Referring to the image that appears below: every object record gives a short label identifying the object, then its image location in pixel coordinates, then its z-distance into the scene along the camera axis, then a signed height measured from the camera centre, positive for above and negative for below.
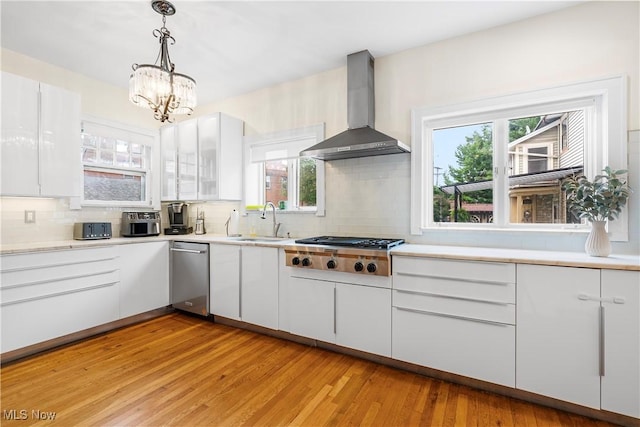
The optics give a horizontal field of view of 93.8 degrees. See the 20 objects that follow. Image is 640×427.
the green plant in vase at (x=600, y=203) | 1.87 +0.06
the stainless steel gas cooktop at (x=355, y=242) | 2.33 -0.25
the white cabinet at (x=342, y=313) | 2.29 -0.82
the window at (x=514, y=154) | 2.14 +0.48
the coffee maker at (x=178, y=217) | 3.96 -0.06
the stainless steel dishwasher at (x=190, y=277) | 3.22 -0.71
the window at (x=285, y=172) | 3.28 +0.49
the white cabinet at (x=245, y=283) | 2.80 -0.70
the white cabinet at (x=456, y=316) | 1.90 -0.71
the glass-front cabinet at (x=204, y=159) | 3.54 +0.67
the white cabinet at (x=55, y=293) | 2.32 -0.69
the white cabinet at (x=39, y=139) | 2.49 +0.65
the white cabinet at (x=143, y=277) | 3.05 -0.69
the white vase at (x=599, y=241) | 1.87 -0.18
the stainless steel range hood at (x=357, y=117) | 2.61 +0.90
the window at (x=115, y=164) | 3.42 +0.59
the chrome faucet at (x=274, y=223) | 3.36 -0.12
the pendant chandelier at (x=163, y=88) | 1.99 +0.85
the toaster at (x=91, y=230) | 3.09 -0.18
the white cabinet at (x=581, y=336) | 1.63 -0.70
